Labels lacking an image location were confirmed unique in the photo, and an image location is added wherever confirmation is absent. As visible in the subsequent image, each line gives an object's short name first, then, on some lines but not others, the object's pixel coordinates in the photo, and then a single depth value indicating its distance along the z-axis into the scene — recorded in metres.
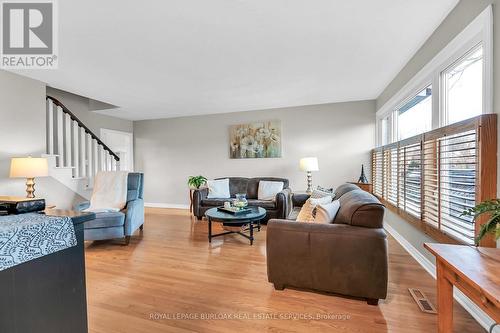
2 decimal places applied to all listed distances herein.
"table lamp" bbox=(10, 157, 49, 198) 2.82
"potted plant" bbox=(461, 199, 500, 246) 1.12
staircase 3.73
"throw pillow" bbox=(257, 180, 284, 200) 4.67
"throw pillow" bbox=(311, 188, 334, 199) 3.13
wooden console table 0.93
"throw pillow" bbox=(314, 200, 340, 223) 2.12
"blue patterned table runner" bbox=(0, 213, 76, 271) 0.74
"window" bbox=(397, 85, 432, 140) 2.72
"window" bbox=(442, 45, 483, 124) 1.86
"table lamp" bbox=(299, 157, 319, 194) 4.53
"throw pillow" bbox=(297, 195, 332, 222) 2.40
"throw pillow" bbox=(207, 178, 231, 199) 4.85
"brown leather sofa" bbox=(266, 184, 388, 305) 1.86
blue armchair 3.14
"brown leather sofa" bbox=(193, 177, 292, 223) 4.26
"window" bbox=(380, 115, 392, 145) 4.09
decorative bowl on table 3.51
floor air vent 1.82
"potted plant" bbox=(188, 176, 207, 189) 5.12
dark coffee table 3.13
